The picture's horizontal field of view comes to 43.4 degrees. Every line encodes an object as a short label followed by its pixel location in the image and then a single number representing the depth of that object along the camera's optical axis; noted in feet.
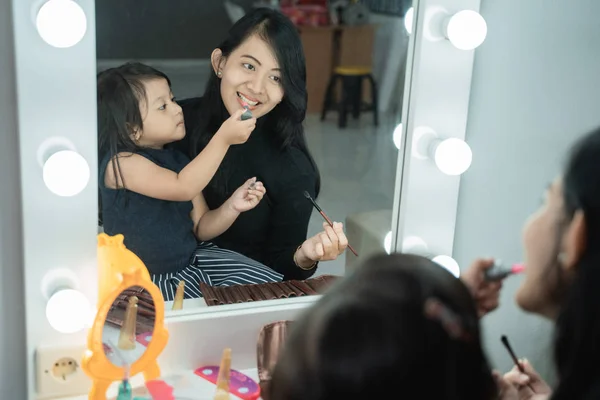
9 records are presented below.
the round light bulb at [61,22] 2.25
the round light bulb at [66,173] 2.33
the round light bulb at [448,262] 2.99
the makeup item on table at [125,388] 2.48
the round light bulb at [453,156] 2.86
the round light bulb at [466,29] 2.75
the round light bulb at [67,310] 2.45
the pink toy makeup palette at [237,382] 2.67
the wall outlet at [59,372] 2.54
